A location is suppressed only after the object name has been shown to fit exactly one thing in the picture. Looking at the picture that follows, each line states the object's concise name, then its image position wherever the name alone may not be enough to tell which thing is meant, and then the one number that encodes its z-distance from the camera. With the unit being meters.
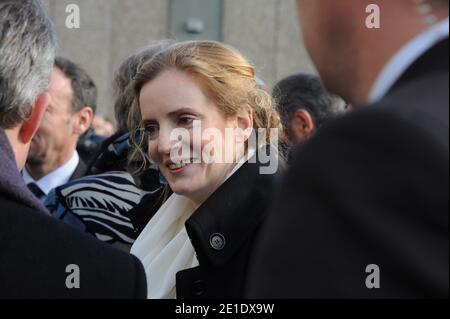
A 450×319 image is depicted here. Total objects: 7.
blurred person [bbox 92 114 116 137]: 8.95
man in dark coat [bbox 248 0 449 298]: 0.90
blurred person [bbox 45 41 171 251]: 3.28
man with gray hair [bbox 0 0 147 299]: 1.76
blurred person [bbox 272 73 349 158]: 4.49
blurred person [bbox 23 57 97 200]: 4.90
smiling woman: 2.48
